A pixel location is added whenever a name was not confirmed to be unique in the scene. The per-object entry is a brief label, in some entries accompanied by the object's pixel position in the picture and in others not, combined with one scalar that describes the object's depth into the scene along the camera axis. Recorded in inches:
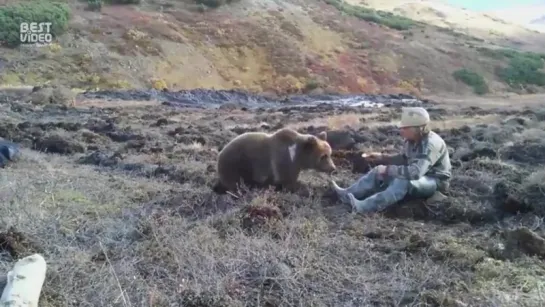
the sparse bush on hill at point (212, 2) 2017.7
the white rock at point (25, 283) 177.6
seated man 300.4
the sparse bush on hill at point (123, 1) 1908.2
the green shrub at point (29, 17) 1564.3
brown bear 344.2
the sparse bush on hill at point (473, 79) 1839.3
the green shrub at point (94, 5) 1814.7
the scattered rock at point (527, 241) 235.1
